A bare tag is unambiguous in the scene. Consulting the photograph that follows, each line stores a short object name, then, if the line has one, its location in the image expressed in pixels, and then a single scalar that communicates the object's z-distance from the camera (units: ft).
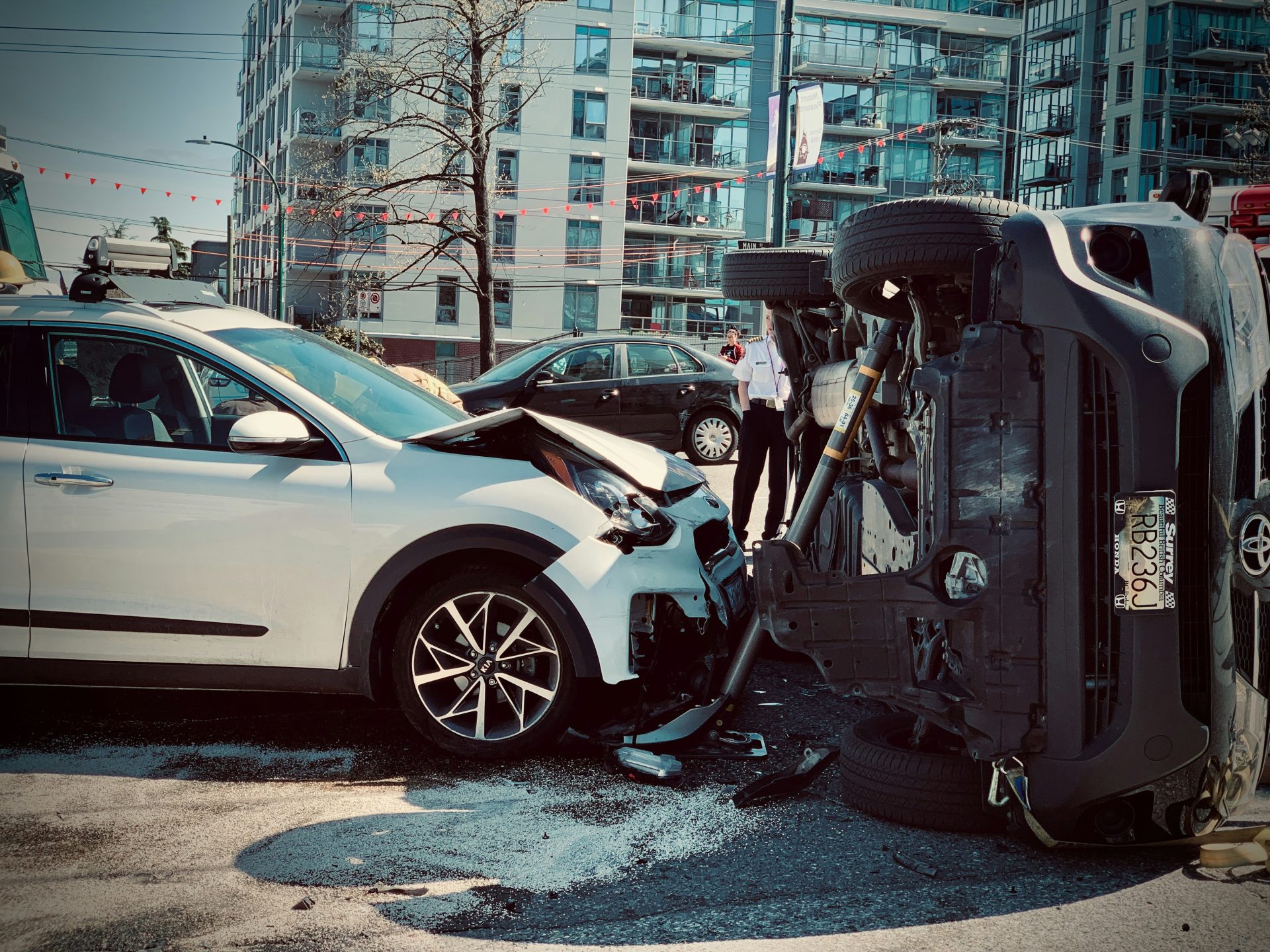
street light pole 113.29
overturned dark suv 10.44
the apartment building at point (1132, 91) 183.73
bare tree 86.69
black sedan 51.93
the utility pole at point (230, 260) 147.41
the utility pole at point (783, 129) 63.57
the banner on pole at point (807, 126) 70.44
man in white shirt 29.99
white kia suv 14.65
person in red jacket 61.87
